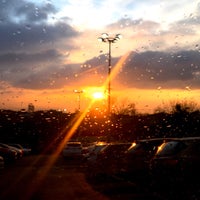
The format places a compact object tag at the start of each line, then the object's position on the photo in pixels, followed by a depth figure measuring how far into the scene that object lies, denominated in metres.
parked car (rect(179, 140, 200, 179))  10.31
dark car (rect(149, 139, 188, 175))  10.84
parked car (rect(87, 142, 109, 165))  19.96
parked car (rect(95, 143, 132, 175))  17.17
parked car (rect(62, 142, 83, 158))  31.88
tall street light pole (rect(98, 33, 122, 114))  31.52
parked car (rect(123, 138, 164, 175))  13.85
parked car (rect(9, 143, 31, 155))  44.38
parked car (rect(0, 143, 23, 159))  29.96
